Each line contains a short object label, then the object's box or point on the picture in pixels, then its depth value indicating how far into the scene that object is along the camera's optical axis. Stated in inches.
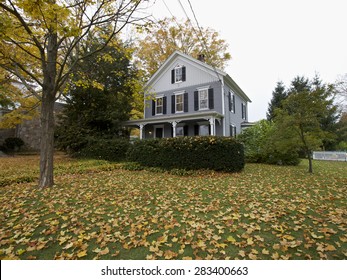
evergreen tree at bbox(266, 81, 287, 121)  1054.9
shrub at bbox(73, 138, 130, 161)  514.3
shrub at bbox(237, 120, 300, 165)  486.6
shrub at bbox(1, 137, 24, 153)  707.4
